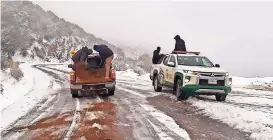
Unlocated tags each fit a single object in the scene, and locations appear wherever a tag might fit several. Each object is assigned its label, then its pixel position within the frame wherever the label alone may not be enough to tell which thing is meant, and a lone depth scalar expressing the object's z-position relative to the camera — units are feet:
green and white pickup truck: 39.08
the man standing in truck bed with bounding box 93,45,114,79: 45.11
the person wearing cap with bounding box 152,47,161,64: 56.80
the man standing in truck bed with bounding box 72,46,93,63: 44.73
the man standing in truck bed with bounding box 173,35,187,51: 56.24
